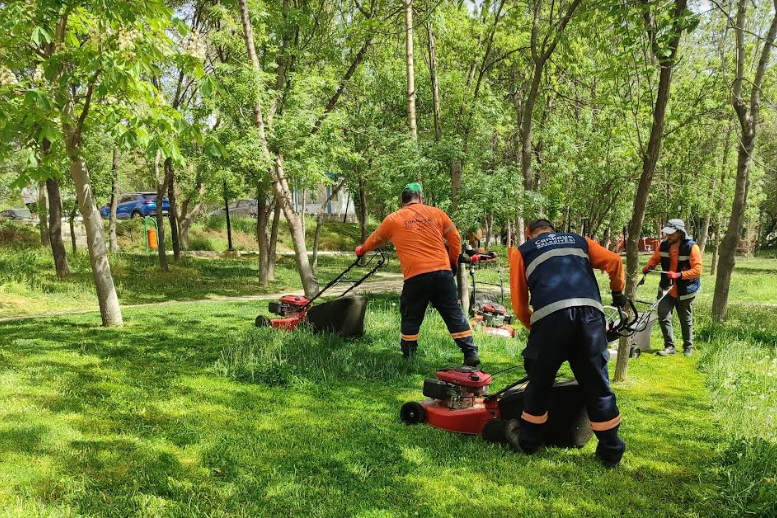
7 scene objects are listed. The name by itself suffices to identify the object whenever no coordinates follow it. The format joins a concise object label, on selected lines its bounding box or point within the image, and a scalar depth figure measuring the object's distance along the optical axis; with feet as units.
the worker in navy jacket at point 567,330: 12.64
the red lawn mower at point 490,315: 28.55
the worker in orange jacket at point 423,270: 20.17
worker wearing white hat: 25.70
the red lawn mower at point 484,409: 13.70
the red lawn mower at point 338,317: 23.47
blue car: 98.02
